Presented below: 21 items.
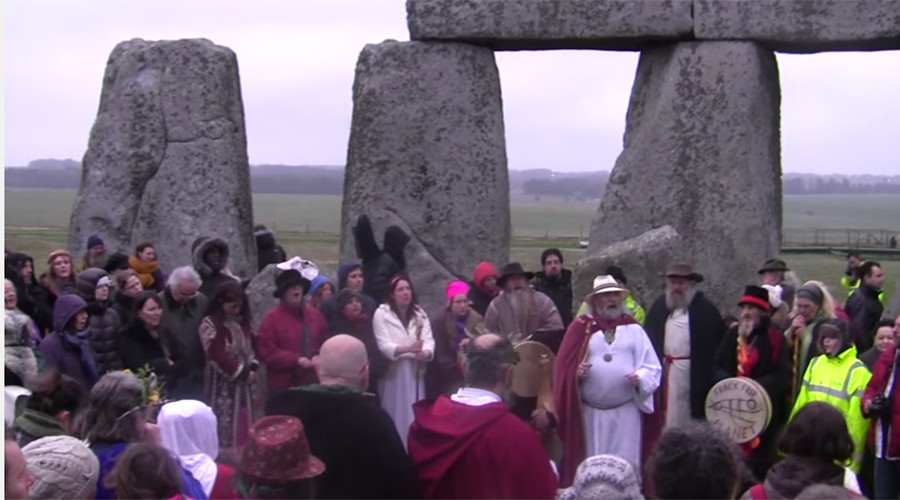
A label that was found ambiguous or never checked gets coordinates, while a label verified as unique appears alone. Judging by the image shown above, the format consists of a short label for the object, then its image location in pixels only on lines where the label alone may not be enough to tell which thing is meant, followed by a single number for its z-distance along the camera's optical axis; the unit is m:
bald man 5.03
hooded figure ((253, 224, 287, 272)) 12.37
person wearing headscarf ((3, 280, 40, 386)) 6.59
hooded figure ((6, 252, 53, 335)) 8.98
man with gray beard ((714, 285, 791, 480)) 7.86
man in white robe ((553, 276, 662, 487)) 7.29
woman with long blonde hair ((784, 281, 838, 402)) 7.97
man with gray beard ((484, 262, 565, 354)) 8.69
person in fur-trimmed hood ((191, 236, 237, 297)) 9.57
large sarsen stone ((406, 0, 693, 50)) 11.16
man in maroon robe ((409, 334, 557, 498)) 5.02
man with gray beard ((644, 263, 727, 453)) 8.07
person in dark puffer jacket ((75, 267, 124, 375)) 7.73
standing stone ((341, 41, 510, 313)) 11.57
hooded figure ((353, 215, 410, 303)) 9.93
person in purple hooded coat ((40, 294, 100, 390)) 7.48
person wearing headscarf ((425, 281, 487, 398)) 8.58
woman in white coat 8.44
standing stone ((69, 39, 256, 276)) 11.93
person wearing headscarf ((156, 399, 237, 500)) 4.82
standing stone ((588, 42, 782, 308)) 11.23
